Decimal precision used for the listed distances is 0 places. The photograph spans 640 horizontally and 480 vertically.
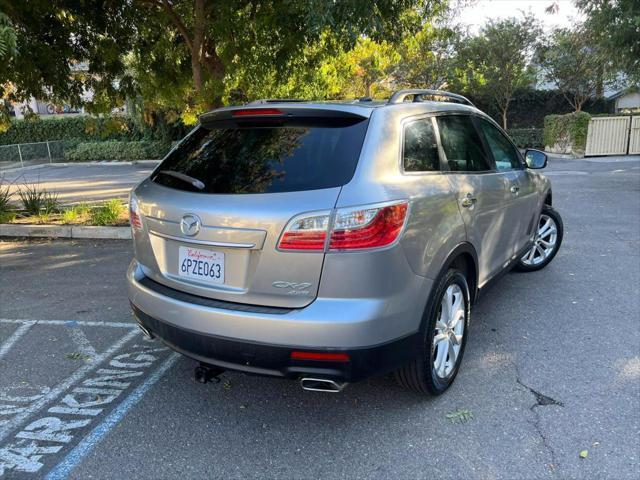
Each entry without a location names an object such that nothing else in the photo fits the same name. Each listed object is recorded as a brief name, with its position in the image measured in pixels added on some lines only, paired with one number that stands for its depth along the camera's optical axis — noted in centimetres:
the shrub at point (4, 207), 862
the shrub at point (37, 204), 908
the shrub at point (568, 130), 1847
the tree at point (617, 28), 1010
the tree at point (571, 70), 2144
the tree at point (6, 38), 379
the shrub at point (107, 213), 825
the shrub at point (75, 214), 848
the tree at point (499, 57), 2216
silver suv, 253
